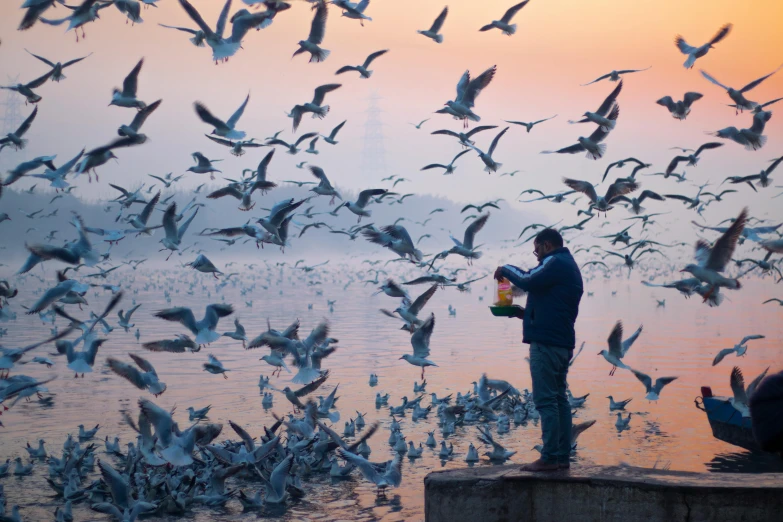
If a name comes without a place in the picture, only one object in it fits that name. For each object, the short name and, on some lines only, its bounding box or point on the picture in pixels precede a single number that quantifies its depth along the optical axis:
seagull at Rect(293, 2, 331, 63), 13.67
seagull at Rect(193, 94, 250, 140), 12.79
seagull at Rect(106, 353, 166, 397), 10.24
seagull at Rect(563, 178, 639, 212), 14.93
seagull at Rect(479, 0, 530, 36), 14.76
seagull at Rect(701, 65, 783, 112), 14.02
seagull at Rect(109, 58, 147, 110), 12.32
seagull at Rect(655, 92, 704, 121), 14.80
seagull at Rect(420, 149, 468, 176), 17.59
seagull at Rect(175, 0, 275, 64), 12.07
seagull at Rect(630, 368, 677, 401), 12.45
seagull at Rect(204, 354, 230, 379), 11.26
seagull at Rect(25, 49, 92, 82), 13.43
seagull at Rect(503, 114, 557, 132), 15.26
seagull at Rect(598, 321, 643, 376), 11.67
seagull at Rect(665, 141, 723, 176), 15.97
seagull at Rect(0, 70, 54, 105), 13.38
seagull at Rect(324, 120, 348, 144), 16.95
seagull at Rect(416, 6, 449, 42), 14.95
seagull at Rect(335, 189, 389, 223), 14.71
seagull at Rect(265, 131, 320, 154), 15.82
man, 6.42
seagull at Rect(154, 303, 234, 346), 10.36
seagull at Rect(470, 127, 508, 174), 15.40
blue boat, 10.44
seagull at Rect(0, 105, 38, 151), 13.21
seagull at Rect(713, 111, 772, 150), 14.27
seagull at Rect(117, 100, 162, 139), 12.38
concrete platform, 5.79
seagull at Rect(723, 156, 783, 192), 16.08
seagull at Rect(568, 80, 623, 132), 13.84
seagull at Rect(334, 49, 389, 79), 15.48
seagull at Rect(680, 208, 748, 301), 9.23
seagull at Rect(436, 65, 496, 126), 14.42
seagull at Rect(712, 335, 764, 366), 14.18
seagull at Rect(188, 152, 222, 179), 14.25
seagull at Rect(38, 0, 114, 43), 12.05
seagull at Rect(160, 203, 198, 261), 12.99
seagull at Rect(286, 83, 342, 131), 15.26
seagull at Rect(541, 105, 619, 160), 14.35
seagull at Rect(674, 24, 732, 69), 14.28
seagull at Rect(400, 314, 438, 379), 11.64
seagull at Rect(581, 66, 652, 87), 14.30
